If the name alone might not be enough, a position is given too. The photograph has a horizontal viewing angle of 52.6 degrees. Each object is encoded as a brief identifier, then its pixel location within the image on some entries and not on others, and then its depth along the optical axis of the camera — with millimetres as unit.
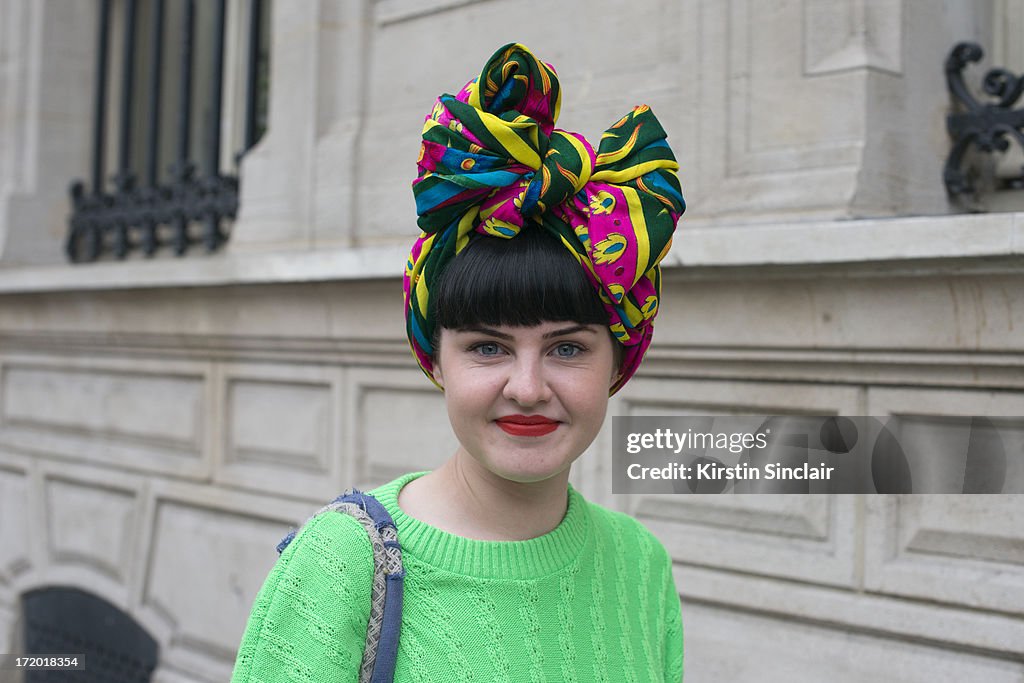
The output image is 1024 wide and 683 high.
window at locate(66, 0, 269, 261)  5562
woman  1575
